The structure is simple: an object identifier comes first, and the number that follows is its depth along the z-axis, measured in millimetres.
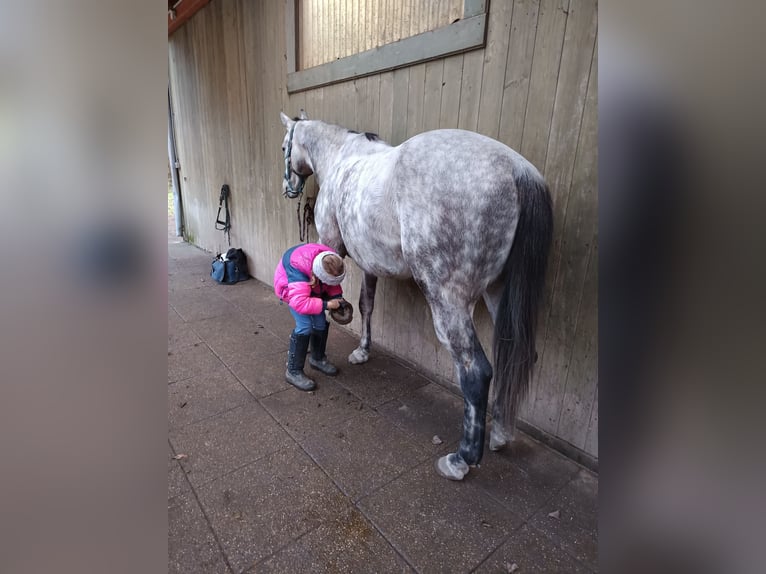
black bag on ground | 4598
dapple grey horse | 1552
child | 2180
